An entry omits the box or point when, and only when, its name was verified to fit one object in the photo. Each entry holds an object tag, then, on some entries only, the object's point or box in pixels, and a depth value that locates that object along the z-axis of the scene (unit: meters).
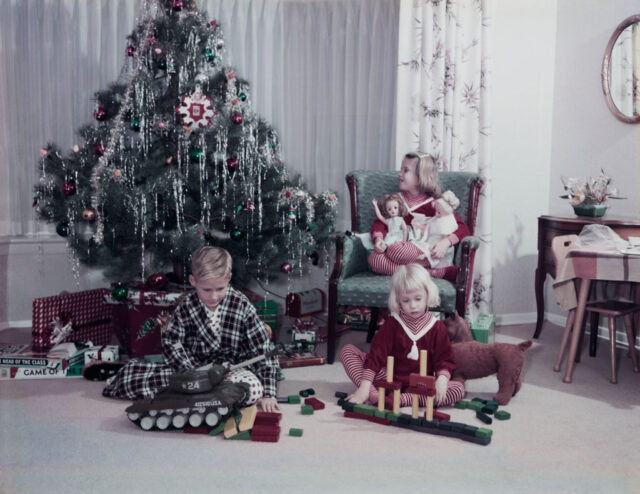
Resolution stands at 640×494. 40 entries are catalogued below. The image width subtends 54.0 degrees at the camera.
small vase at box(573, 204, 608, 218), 3.87
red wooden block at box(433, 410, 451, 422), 2.63
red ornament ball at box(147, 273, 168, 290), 3.64
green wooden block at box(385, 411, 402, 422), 2.60
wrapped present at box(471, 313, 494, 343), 3.42
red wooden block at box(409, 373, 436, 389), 2.48
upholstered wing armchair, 3.39
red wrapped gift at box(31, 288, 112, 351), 3.58
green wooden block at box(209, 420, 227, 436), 2.49
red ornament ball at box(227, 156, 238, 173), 3.77
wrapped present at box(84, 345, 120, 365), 3.34
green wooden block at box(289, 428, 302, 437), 2.49
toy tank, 2.49
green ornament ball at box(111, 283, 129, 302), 3.61
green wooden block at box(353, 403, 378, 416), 2.67
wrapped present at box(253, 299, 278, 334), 4.03
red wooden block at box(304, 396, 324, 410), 2.81
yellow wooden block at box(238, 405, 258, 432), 2.46
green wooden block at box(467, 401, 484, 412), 2.78
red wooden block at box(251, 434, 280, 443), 2.43
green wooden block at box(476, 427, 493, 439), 2.42
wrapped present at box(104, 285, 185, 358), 3.64
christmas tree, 3.63
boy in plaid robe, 2.81
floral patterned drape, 4.36
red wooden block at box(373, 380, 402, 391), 2.61
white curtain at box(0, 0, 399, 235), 4.41
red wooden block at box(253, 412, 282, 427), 2.50
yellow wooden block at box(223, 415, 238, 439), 2.44
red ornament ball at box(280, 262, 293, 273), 3.87
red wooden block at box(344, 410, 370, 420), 2.68
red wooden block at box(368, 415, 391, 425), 2.62
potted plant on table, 3.89
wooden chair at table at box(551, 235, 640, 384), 3.21
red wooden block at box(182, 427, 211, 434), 2.50
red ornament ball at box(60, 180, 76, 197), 3.51
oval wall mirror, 3.92
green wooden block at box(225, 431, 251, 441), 2.44
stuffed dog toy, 2.91
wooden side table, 3.61
